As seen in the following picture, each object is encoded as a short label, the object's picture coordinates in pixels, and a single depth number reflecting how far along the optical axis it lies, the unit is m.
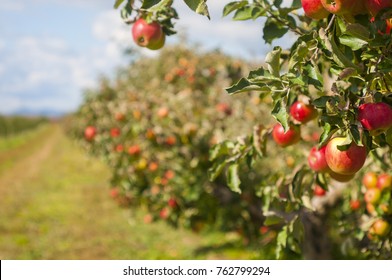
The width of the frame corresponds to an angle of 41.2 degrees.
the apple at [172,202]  6.45
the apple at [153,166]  5.87
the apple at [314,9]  1.61
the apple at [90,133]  6.80
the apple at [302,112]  2.11
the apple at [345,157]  1.56
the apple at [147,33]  2.07
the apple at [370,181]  2.77
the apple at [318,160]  1.99
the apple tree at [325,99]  1.53
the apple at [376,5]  1.49
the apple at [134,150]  5.87
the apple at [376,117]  1.49
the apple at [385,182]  2.68
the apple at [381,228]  2.56
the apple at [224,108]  6.48
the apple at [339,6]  1.49
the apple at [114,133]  6.50
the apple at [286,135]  2.21
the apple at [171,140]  5.67
